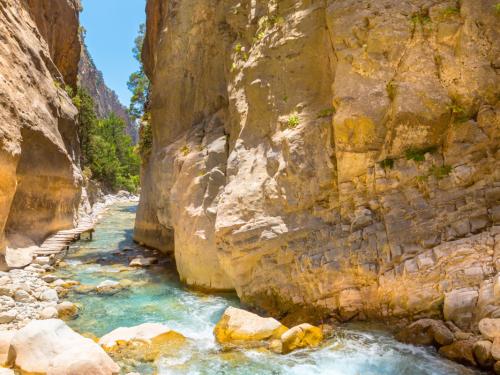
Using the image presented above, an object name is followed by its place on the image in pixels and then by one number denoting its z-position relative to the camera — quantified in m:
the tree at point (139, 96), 29.52
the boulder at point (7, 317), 8.30
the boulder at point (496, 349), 5.81
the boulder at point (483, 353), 5.91
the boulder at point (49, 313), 8.88
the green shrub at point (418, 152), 8.21
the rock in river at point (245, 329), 7.61
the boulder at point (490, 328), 6.02
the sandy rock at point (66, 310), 9.23
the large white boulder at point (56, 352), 5.78
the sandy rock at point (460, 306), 6.66
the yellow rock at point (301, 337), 7.13
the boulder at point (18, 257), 12.15
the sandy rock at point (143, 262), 14.67
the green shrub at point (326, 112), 9.51
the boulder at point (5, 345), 6.36
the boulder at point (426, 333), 6.63
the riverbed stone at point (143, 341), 7.19
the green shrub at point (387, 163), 8.41
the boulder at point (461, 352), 6.16
